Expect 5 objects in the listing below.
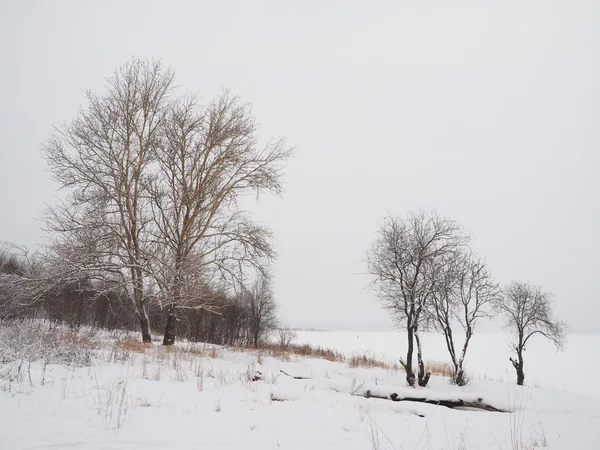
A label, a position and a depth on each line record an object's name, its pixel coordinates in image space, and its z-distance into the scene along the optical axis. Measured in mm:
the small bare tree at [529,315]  19562
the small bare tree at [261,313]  26344
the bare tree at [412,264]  12867
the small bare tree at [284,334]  31319
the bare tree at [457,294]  13500
